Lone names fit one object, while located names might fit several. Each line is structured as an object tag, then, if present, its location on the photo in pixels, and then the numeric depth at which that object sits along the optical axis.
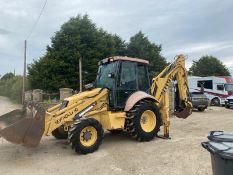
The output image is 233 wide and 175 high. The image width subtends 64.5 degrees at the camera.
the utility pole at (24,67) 17.04
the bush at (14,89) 21.20
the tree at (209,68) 33.94
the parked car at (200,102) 12.75
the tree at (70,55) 16.62
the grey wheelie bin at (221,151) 2.14
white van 16.07
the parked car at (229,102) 14.44
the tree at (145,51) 22.59
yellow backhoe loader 4.73
